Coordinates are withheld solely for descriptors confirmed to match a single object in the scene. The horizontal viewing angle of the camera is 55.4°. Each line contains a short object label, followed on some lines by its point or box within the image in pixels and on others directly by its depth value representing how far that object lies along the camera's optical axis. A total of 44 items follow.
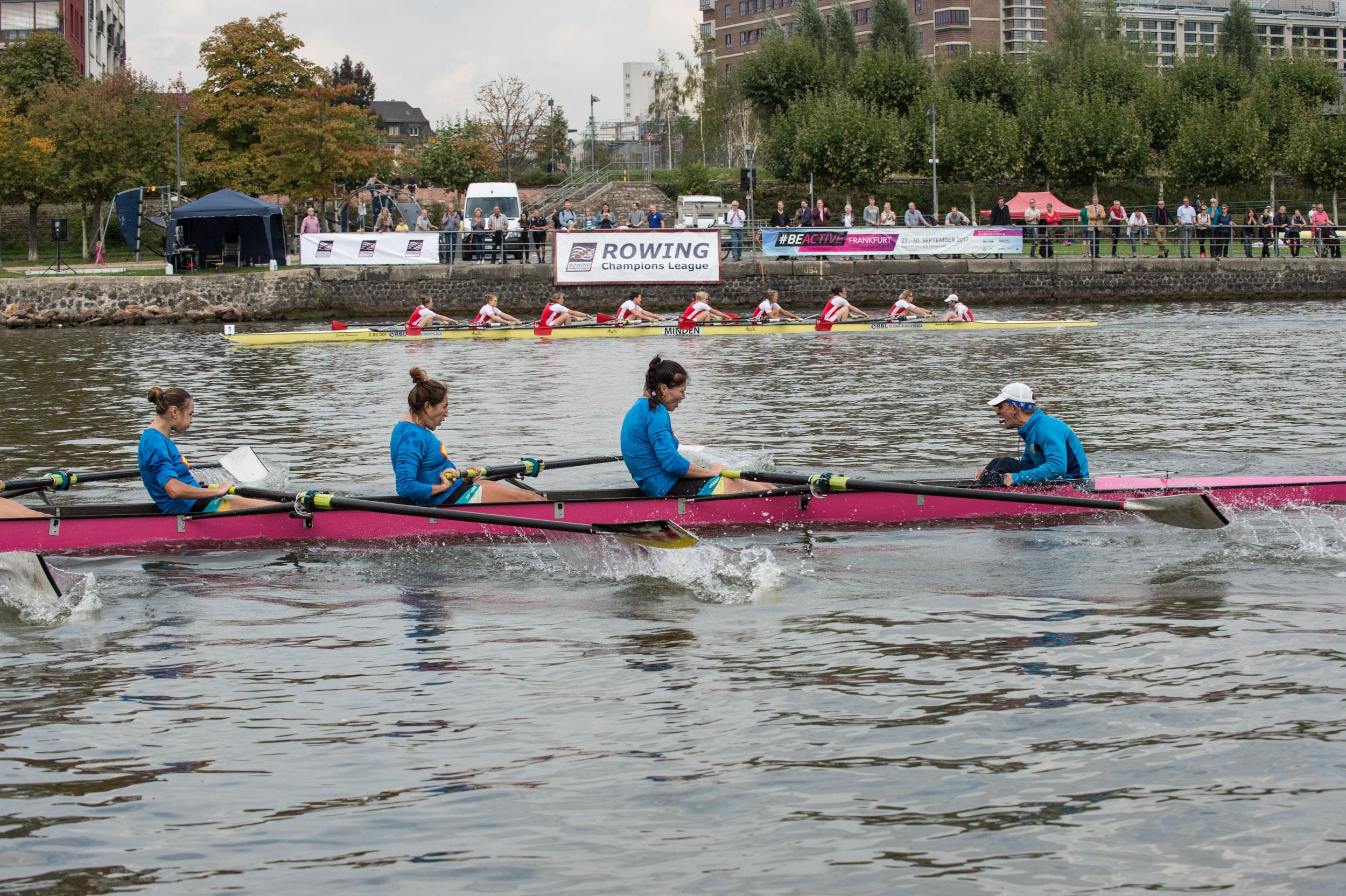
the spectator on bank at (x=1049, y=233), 38.34
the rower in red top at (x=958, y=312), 28.38
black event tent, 37.38
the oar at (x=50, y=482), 10.30
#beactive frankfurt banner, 38.75
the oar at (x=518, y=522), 9.03
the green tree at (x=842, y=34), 75.56
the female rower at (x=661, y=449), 9.39
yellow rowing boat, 28.30
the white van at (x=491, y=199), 49.31
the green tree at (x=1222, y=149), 51.97
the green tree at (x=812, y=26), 73.44
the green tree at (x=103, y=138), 42.78
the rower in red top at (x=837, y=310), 28.23
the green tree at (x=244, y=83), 52.41
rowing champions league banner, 37.31
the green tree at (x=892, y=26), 76.69
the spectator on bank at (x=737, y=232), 38.88
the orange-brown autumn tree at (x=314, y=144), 47.00
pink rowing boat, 9.77
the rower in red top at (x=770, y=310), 28.72
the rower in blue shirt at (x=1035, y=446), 9.84
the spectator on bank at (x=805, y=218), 40.09
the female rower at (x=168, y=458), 9.41
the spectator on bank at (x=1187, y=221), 39.56
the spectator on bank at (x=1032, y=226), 38.59
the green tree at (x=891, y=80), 62.28
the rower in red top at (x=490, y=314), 28.42
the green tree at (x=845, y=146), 54.47
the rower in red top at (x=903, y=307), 28.45
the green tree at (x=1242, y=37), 82.69
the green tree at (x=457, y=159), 67.00
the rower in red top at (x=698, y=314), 28.69
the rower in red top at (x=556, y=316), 28.62
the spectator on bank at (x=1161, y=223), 39.41
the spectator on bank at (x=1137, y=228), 39.22
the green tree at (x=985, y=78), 64.50
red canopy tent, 50.06
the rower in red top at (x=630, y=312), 28.97
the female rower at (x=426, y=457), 9.48
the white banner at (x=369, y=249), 37.22
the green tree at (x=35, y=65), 57.06
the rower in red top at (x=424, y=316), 27.85
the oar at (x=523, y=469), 10.37
